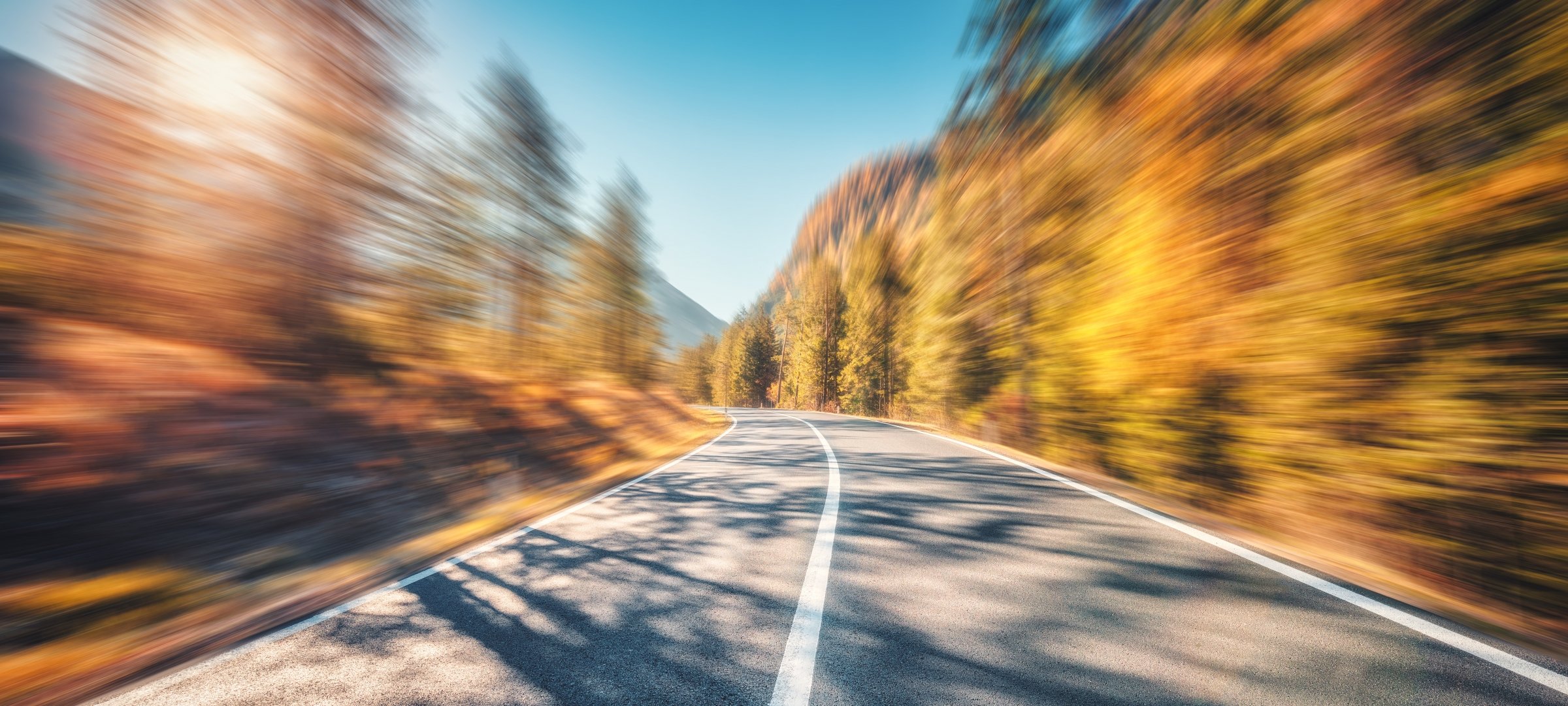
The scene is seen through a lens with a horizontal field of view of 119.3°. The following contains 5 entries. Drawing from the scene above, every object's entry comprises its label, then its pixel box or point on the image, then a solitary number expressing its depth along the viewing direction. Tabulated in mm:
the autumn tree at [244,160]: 5145
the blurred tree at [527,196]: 13492
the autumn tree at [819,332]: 35531
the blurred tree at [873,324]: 29812
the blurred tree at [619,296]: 19953
